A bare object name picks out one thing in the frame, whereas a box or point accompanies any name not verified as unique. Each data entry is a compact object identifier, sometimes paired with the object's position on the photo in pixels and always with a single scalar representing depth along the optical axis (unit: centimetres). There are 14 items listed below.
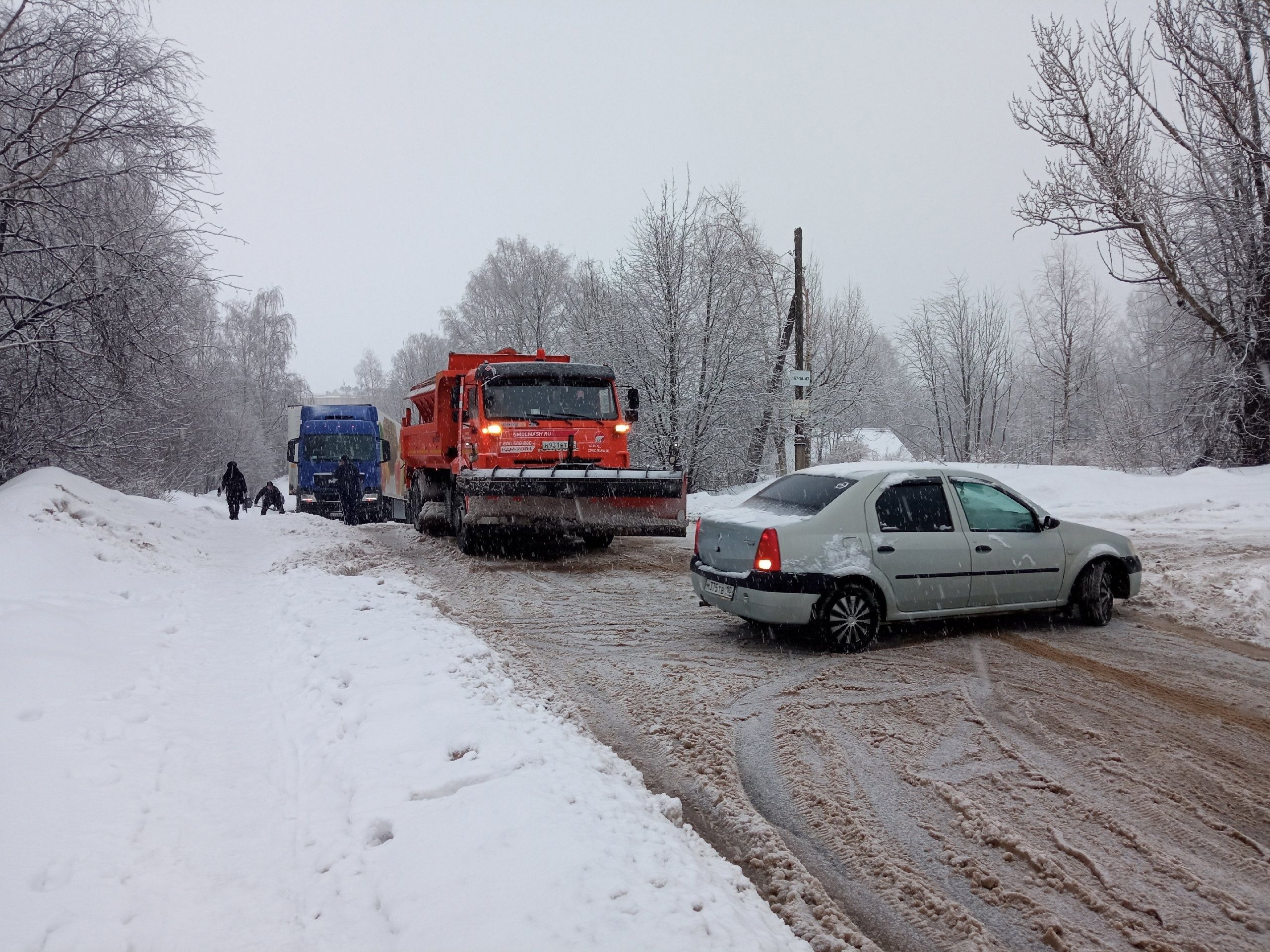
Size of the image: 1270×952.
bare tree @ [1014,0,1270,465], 1714
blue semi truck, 2355
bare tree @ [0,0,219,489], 909
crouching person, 2619
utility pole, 1709
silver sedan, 637
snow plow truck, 1126
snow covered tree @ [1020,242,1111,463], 3959
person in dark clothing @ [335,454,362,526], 2012
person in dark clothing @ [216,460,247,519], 2127
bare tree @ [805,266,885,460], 2773
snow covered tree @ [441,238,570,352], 4406
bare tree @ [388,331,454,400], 6938
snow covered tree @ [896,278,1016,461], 3541
